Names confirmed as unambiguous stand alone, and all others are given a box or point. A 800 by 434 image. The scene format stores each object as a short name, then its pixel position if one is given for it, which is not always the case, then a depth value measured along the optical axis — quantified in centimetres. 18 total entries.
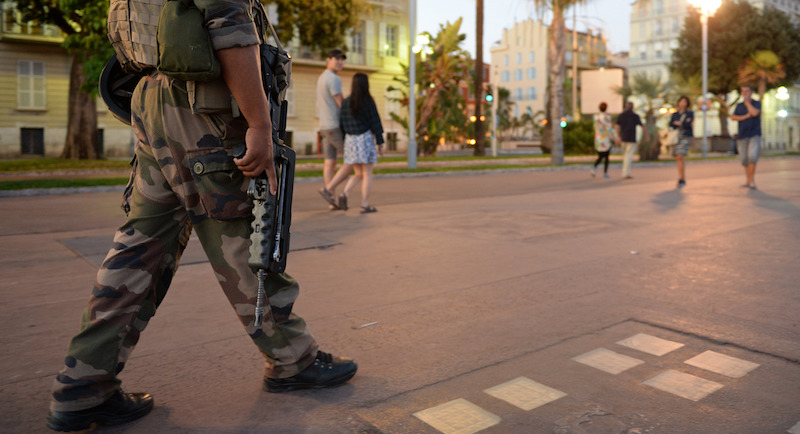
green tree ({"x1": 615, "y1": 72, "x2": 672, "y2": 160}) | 4197
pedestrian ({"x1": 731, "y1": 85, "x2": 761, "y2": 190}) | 1221
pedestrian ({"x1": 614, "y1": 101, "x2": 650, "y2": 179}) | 1617
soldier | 224
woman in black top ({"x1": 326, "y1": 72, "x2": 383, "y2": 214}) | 847
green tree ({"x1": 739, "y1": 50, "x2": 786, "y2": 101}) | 4750
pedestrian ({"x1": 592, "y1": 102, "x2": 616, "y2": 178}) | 1617
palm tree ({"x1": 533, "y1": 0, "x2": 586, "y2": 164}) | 2433
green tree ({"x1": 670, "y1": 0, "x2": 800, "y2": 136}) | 4972
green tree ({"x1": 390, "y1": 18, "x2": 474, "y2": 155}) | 2739
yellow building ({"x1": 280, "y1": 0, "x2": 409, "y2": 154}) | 3666
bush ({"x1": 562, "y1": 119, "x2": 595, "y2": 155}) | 3250
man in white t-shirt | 881
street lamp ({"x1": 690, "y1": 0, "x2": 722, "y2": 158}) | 2901
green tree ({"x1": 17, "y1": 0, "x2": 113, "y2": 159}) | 1809
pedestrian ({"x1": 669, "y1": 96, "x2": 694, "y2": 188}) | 1340
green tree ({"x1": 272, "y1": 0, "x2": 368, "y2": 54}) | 2725
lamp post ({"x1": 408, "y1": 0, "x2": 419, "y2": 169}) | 1930
